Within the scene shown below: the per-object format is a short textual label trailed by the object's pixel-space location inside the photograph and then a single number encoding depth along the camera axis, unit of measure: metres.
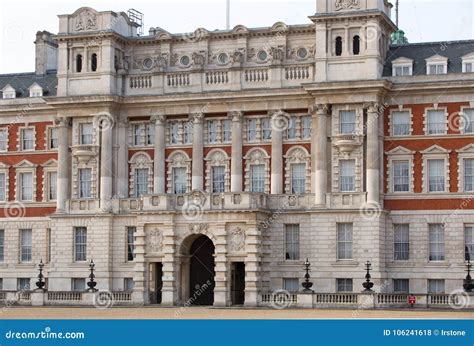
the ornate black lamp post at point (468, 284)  62.59
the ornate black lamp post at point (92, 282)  69.69
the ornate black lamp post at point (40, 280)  70.06
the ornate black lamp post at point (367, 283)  63.71
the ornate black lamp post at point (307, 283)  64.75
